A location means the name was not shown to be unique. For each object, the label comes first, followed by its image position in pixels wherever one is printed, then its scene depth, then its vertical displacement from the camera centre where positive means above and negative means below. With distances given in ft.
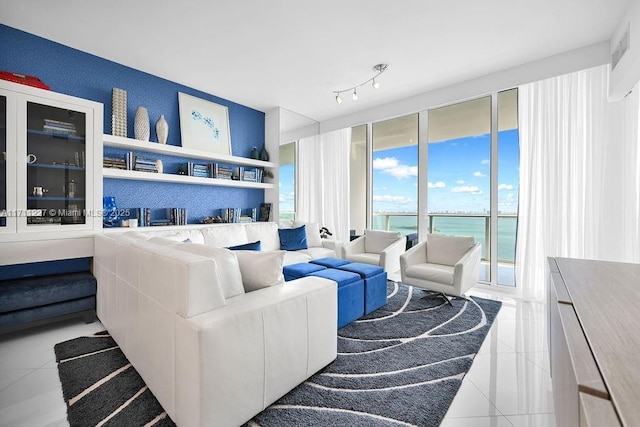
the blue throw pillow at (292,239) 14.39 -1.45
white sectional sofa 4.27 -2.05
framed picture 13.30 +4.25
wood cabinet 1.81 -1.17
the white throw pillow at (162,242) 6.62 -0.77
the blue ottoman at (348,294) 8.58 -2.60
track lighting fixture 11.39 +5.84
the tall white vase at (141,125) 11.49 +3.49
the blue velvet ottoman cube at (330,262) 10.81 -2.03
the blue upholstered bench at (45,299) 7.77 -2.62
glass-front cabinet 8.14 +1.48
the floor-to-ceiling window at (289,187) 19.93 +1.68
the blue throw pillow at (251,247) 10.14 -1.32
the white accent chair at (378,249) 12.56 -1.85
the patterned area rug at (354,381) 5.03 -3.64
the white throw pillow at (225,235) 12.10 -1.11
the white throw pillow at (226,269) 5.35 -1.13
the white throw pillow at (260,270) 6.01 -1.26
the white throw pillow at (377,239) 13.93 -1.43
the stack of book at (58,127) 8.87 +2.67
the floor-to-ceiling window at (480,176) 12.48 +1.74
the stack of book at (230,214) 14.84 -0.19
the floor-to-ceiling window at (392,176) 16.05 +2.09
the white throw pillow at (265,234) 13.78 -1.16
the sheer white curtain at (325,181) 17.71 +1.95
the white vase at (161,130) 12.14 +3.45
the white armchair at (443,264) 10.03 -2.12
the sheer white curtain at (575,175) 9.24 +1.33
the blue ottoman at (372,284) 9.59 -2.54
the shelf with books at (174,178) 10.71 +1.41
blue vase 10.86 -0.08
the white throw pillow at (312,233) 15.44 -1.26
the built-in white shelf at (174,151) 10.75 +2.62
